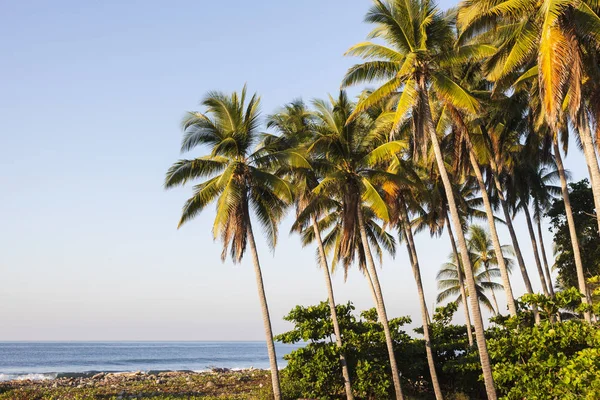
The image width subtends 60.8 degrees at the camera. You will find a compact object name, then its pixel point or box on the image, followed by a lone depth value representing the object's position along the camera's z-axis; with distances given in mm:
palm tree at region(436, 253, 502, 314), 41875
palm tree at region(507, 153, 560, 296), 27688
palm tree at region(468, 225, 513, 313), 41375
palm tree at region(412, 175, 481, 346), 26744
